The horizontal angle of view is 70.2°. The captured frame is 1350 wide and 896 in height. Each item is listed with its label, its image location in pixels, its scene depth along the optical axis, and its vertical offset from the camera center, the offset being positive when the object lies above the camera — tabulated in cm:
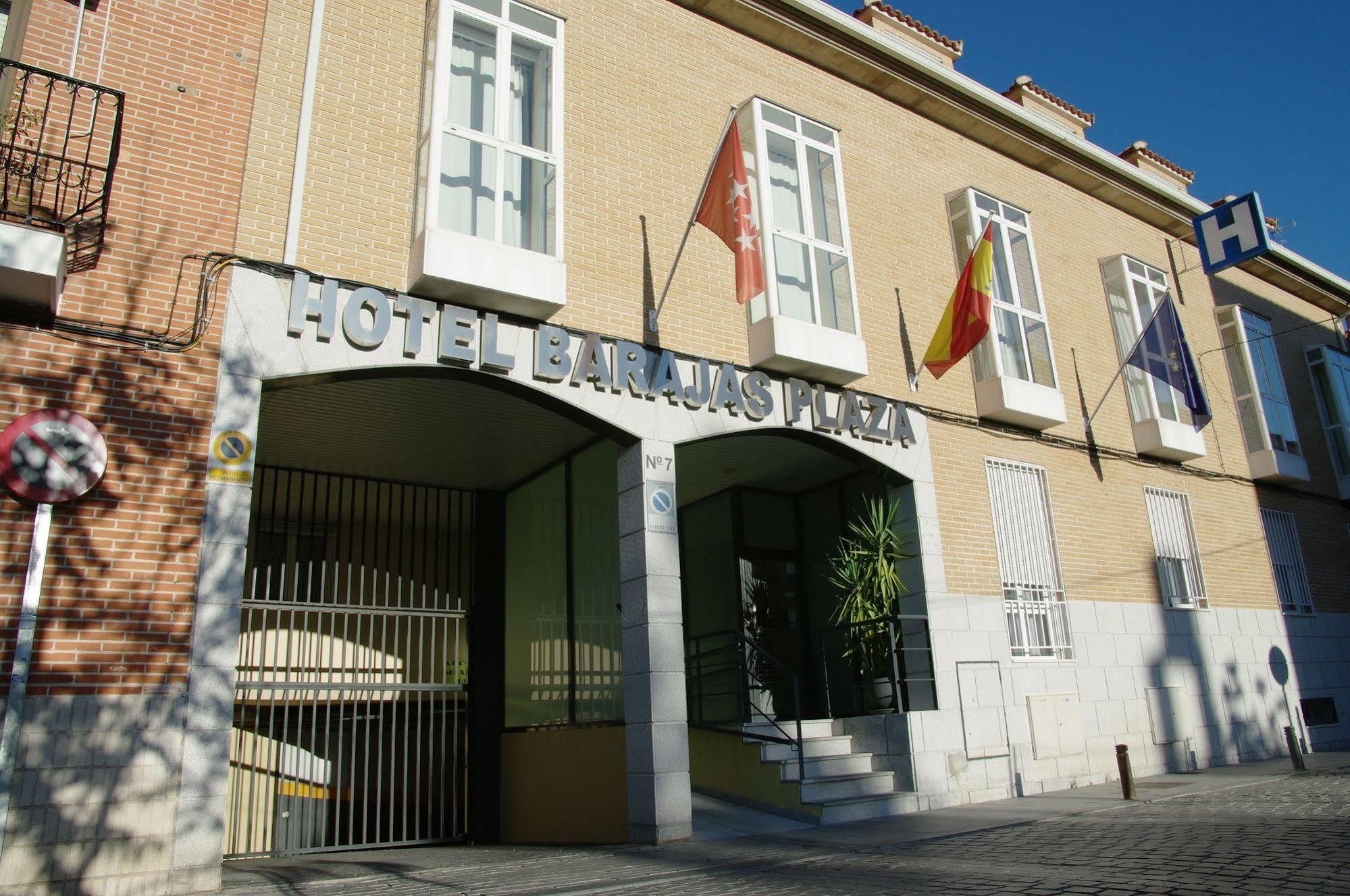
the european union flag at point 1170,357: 1300 +473
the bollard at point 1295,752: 1152 -46
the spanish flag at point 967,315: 1080 +445
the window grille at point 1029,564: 1141 +186
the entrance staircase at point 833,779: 888 -43
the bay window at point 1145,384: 1365 +470
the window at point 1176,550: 1323 +227
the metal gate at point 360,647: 1083 +125
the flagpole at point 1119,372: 1285 +449
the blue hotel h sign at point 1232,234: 1480 +723
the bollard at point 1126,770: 923 -46
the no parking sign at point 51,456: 609 +191
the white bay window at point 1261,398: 1566 +516
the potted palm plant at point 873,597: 1040 +141
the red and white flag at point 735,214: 909 +480
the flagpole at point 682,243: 909 +452
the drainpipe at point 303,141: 764 +486
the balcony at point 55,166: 639 +403
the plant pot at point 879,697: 1065 +35
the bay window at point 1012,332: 1188 +492
